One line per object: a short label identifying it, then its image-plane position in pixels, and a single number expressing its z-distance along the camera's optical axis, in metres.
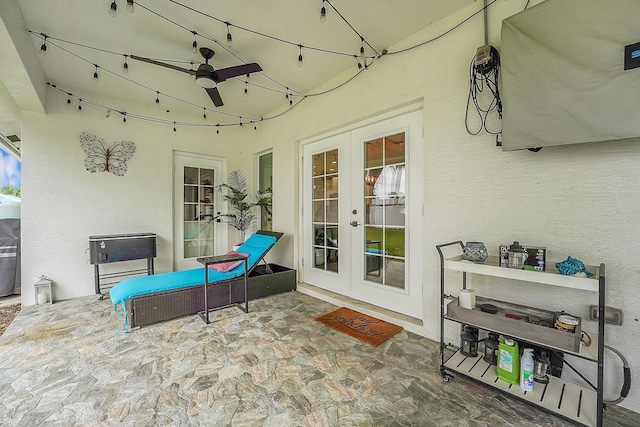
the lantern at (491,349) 1.94
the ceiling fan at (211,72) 2.61
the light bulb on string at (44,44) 2.45
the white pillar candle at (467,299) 1.91
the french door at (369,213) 2.81
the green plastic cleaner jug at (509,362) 1.74
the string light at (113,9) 1.84
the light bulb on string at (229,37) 2.41
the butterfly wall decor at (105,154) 3.84
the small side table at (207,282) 2.86
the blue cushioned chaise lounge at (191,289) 2.71
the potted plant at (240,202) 4.74
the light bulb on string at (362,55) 2.67
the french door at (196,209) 4.67
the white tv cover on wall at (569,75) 1.49
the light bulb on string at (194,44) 2.56
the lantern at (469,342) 2.01
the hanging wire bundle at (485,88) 2.06
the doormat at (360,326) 2.53
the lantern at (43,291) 3.44
